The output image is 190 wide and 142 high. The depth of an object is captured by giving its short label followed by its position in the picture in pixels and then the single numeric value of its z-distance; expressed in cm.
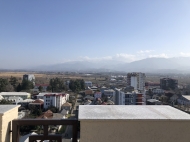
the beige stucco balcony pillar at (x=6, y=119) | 100
